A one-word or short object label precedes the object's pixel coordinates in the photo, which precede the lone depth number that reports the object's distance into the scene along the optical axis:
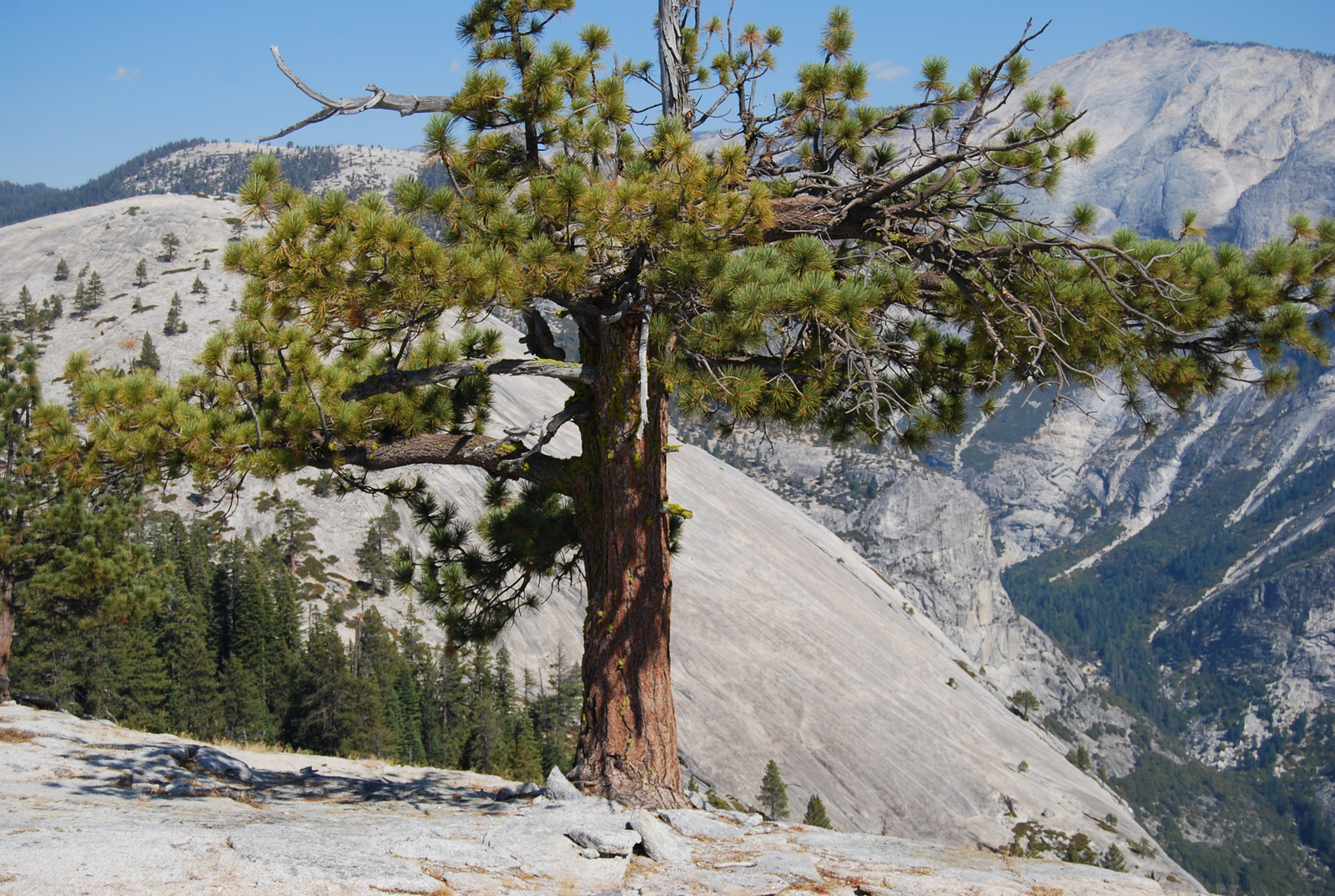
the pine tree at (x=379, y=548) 72.81
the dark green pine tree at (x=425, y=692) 60.56
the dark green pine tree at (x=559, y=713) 55.41
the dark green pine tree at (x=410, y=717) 56.47
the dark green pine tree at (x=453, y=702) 61.31
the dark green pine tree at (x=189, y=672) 50.88
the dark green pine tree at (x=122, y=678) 44.28
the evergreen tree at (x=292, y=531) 72.12
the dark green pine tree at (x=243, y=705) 52.84
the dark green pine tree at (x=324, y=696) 50.91
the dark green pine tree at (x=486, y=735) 51.88
